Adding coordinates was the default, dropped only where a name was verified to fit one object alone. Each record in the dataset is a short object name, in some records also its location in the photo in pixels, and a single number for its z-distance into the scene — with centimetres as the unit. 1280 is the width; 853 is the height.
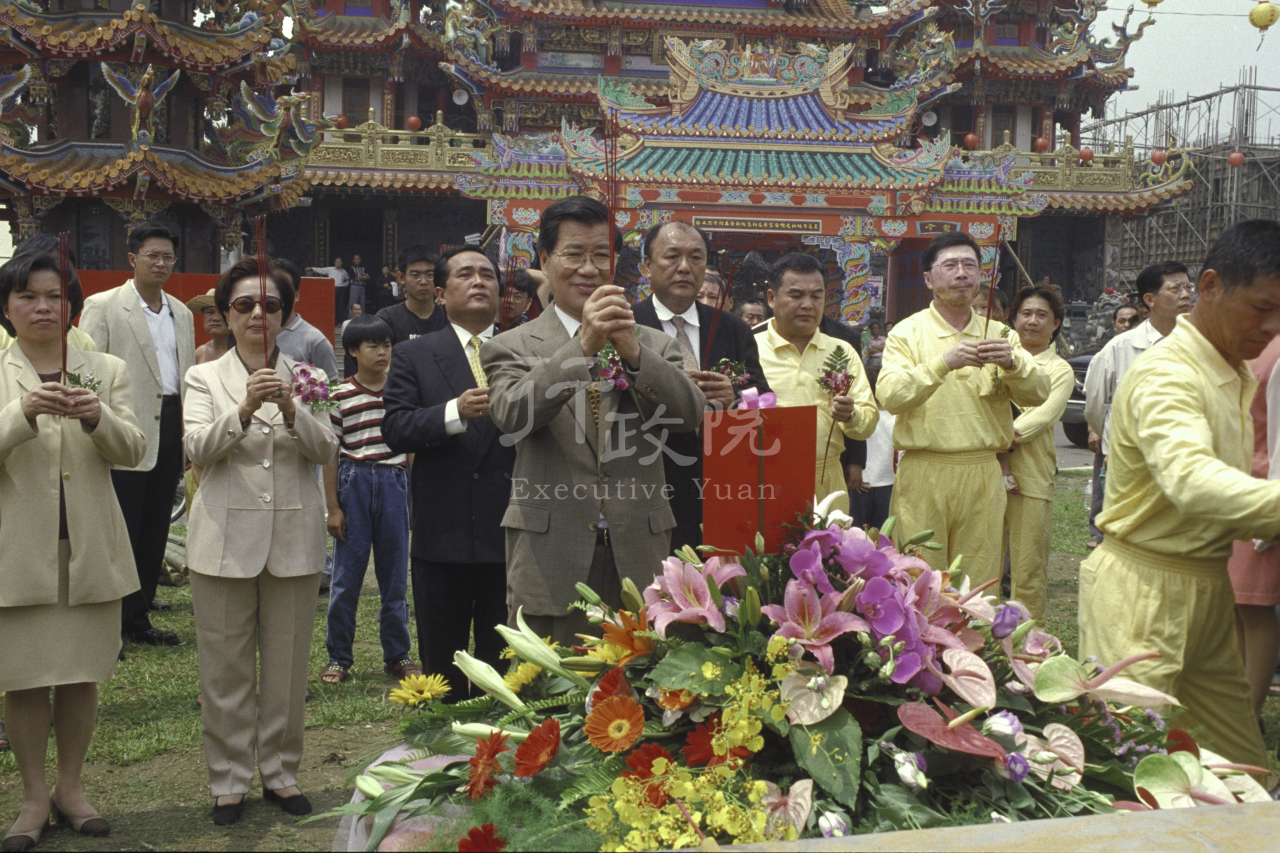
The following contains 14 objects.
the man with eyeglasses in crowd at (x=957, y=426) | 392
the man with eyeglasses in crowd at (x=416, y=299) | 483
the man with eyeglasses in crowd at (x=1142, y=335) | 503
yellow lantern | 1156
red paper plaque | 177
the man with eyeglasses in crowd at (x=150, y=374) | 474
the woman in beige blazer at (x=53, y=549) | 287
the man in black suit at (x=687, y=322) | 317
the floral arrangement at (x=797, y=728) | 149
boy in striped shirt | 456
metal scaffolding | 2459
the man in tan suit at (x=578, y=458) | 256
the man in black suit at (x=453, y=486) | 326
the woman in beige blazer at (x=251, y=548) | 308
